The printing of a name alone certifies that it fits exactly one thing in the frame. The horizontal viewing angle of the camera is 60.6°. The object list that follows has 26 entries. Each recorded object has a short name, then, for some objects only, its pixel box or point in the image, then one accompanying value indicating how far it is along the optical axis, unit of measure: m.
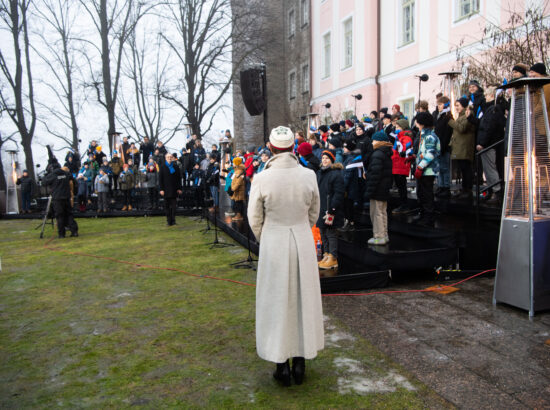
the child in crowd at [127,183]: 18.66
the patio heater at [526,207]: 5.50
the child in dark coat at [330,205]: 7.26
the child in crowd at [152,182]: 19.05
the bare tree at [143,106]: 33.72
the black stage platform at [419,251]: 6.94
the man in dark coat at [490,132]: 8.60
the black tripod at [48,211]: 13.48
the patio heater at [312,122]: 14.43
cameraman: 12.89
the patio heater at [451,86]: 10.86
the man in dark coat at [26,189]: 19.91
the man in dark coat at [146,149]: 21.48
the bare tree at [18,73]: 24.94
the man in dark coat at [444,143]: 9.68
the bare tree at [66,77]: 28.86
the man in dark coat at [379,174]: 7.53
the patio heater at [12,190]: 20.44
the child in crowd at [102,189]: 18.30
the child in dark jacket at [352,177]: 9.50
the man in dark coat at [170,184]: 14.75
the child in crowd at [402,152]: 9.52
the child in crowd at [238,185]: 12.87
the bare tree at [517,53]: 9.58
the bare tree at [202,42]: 27.28
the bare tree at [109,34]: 24.72
